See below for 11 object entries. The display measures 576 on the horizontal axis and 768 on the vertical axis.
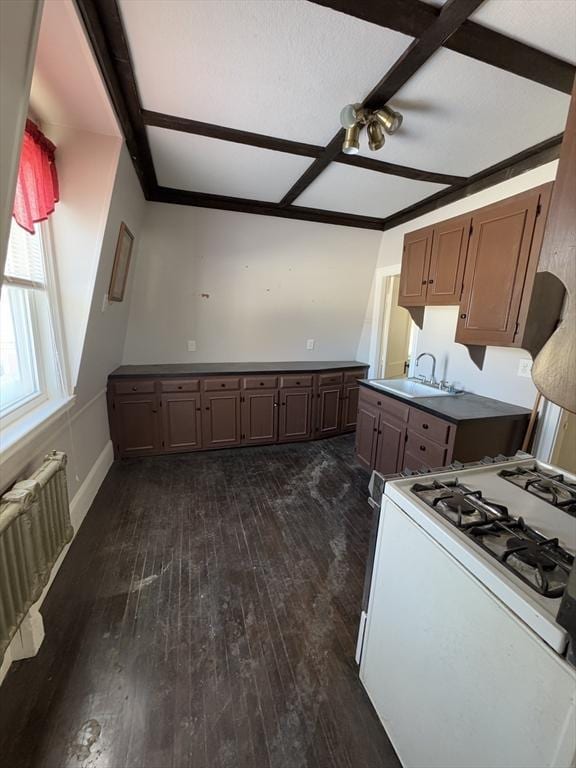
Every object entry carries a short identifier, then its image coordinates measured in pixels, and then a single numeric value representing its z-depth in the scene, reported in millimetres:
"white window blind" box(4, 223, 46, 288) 1517
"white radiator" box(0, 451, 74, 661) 1165
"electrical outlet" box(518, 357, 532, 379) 2209
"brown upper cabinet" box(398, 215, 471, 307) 2326
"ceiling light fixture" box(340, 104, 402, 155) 1665
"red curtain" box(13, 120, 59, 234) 1387
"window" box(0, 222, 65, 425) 1567
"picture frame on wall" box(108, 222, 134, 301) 2260
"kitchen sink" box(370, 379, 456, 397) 2740
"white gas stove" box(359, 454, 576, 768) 654
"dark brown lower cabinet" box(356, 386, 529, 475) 2080
